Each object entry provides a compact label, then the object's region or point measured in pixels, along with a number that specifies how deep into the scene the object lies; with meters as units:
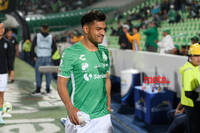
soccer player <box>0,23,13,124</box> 6.74
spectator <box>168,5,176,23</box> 20.16
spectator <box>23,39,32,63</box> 21.67
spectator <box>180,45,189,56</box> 10.11
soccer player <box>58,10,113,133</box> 3.05
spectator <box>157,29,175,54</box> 11.03
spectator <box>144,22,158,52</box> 11.80
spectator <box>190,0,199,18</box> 18.04
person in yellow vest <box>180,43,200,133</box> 4.17
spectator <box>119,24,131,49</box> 11.88
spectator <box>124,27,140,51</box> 11.33
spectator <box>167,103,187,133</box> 4.55
